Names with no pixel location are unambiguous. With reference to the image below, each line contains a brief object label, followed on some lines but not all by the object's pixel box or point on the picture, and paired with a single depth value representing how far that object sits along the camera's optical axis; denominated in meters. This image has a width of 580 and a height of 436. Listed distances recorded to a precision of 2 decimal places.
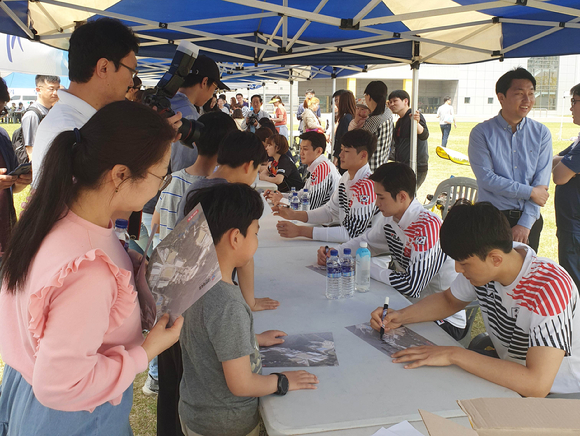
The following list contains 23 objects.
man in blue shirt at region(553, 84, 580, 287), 2.99
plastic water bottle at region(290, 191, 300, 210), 4.21
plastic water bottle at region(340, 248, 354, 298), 1.95
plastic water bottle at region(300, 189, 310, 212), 4.29
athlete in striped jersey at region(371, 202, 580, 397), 1.29
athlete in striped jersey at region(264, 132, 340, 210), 4.26
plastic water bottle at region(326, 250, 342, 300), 1.93
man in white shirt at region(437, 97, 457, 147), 14.84
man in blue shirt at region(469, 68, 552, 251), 2.75
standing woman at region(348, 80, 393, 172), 4.87
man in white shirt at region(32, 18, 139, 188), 1.65
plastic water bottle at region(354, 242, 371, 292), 2.05
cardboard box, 0.53
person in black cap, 2.57
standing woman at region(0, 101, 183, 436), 0.79
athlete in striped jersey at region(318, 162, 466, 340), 2.09
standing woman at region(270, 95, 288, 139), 10.78
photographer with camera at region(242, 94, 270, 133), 7.78
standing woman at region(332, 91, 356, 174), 6.06
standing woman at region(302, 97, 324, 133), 9.09
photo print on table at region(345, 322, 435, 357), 1.53
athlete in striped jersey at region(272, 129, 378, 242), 2.93
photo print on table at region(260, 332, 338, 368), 1.41
